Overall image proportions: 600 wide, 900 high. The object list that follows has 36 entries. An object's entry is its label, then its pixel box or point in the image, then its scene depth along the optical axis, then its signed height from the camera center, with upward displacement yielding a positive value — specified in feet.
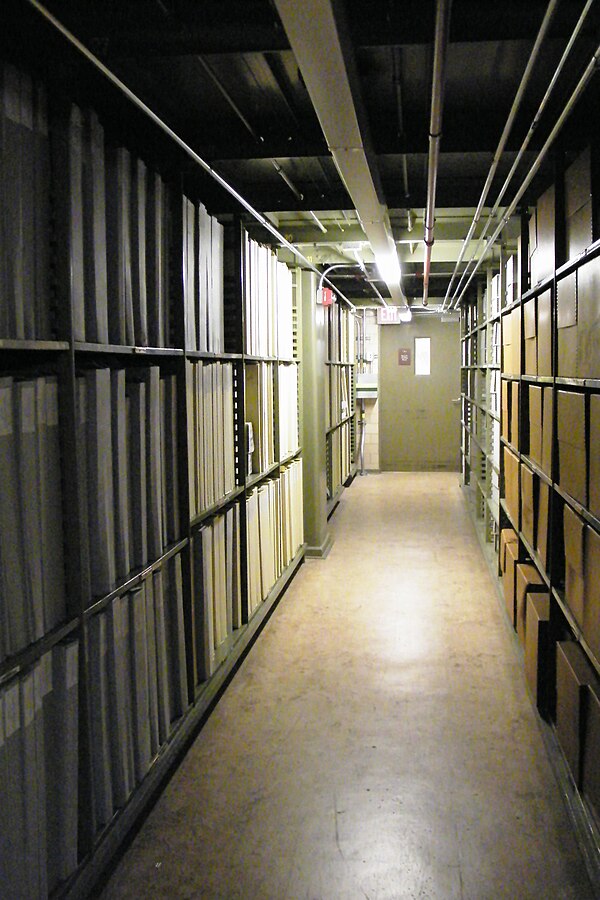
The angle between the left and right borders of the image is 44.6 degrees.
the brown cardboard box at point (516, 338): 11.34 +0.90
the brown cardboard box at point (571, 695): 6.70 -2.91
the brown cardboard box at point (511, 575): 11.26 -2.85
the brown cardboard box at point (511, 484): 11.60 -1.48
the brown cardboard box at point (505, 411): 12.76 -0.28
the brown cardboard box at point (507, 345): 12.47 +0.87
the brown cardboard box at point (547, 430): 8.50 -0.43
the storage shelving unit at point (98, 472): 5.02 -0.62
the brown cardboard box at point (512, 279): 12.23 +2.01
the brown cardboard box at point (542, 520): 8.74 -1.56
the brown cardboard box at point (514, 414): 11.73 -0.32
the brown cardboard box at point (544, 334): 8.66 +0.73
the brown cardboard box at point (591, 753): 6.17 -3.13
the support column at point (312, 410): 16.61 -0.27
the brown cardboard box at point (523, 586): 9.73 -2.57
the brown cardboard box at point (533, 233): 9.70 +2.17
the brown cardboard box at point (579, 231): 6.90 +1.62
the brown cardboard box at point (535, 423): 9.41 -0.38
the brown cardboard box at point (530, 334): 9.78 +0.83
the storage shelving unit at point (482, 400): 16.08 -0.12
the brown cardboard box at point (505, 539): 12.15 -2.42
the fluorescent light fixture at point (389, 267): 14.29 +2.76
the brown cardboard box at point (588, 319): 6.23 +0.66
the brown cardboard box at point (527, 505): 9.94 -1.54
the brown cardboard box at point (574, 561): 6.84 -1.63
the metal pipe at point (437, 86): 4.75 +2.43
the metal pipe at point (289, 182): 10.51 +3.30
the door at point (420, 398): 32.89 -0.06
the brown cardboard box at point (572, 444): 6.81 -0.50
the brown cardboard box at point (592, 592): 6.17 -1.72
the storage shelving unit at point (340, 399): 22.16 -0.03
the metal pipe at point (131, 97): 4.66 +2.45
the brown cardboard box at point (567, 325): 7.19 +0.70
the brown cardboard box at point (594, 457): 6.18 -0.55
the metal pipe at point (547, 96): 4.68 +2.41
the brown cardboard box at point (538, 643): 8.56 -2.98
